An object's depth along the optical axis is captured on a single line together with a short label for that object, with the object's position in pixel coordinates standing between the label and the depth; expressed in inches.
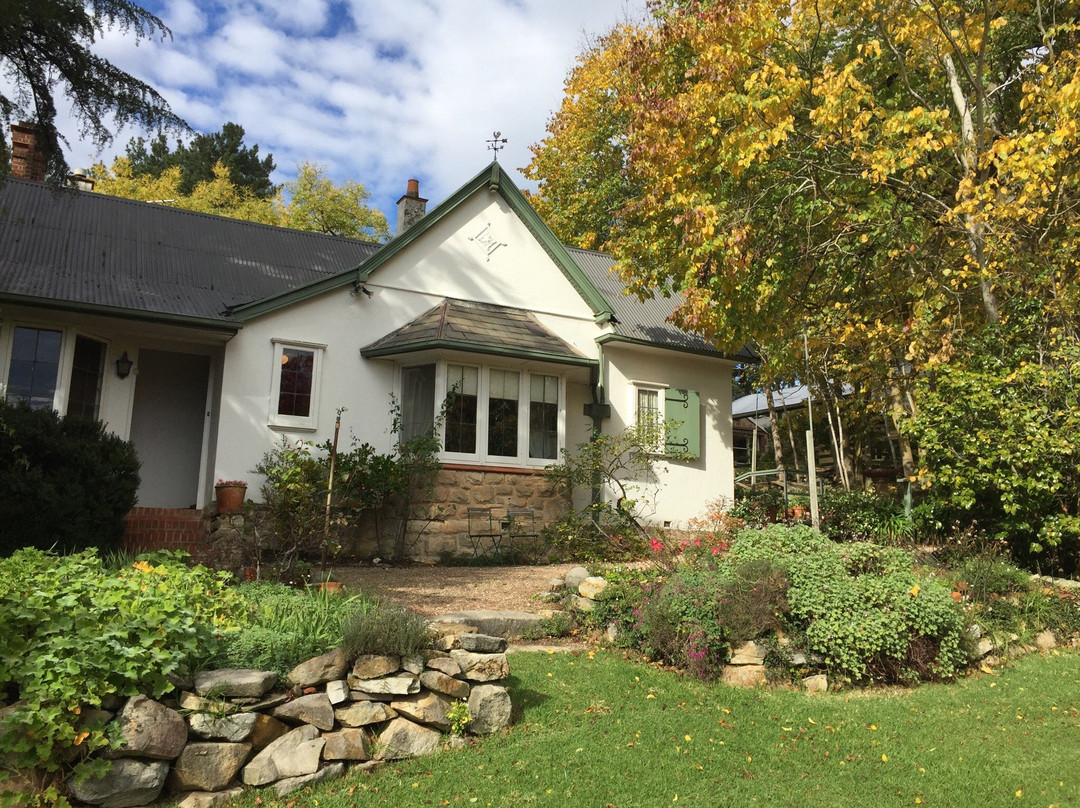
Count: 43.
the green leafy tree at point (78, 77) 353.1
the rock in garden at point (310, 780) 175.3
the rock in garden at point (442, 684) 205.5
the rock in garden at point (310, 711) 185.5
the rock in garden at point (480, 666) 213.3
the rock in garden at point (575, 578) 334.3
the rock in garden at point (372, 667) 197.8
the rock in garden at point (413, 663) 204.2
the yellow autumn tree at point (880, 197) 402.0
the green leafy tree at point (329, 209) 1268.5
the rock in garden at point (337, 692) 192.2
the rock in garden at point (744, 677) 254.1
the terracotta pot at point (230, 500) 427.5
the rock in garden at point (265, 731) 180.1
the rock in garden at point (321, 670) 191.6
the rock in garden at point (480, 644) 219.6
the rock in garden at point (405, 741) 193.0
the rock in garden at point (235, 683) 178.1
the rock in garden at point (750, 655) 258.1
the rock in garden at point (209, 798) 166.7
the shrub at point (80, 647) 154.8
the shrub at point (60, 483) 342.3
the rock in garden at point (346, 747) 185.8
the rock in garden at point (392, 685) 196.7
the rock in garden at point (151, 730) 162.7
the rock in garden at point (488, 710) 207.6
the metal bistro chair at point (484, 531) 486.3
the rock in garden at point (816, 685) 255.0
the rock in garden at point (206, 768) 169.2
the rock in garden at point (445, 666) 207.9
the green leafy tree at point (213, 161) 1566.2
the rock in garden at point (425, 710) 200.2
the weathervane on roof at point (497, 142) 542.3
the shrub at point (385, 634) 201.3
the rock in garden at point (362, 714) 192.7
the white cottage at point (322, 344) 441.7
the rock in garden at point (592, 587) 308.2
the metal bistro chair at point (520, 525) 494.0
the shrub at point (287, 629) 193.6
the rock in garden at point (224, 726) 173.5
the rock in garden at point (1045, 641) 323.0
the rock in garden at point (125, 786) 158.6
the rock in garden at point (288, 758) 175.6
